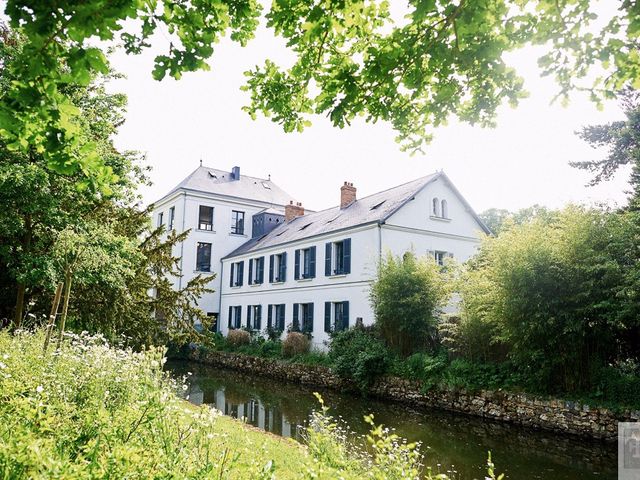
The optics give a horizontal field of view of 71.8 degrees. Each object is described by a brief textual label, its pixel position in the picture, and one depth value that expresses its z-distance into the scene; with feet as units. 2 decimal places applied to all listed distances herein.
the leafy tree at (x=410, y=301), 52.90
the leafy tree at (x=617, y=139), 53.72
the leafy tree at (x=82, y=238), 27.27
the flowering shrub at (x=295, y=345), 69.82
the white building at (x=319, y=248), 68.23
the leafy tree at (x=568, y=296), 33.58
